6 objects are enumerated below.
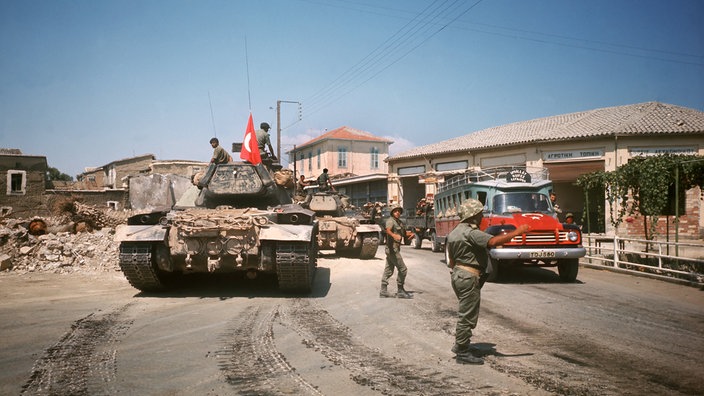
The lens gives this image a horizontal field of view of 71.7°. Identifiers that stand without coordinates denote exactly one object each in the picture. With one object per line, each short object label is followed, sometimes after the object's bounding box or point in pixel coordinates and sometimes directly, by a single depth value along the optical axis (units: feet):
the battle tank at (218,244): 25.55
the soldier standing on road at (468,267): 15.35
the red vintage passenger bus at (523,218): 32.71
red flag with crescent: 32.68
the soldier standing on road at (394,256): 27.30
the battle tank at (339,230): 44.75
